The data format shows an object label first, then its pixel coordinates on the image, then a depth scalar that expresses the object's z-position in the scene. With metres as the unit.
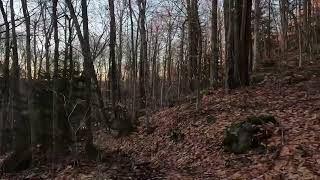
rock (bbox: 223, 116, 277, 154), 5.28
